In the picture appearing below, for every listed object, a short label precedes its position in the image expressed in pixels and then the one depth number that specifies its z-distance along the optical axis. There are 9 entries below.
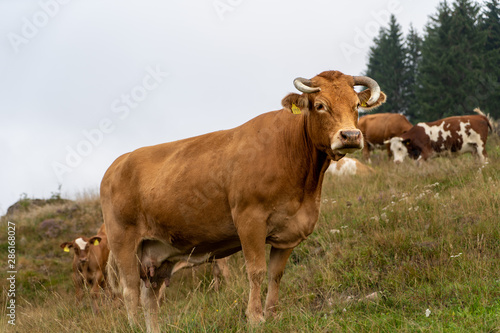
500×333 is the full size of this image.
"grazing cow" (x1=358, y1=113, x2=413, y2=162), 22.88
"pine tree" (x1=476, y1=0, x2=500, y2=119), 35.00
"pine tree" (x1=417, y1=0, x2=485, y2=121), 36.59
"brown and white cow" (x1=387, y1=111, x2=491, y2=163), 15.84
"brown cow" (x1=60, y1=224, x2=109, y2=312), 11.99
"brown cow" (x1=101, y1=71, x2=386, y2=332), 4.86
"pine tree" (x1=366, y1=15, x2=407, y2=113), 44.81
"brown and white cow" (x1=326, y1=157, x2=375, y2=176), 15.21
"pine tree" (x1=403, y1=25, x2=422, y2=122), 41.75
